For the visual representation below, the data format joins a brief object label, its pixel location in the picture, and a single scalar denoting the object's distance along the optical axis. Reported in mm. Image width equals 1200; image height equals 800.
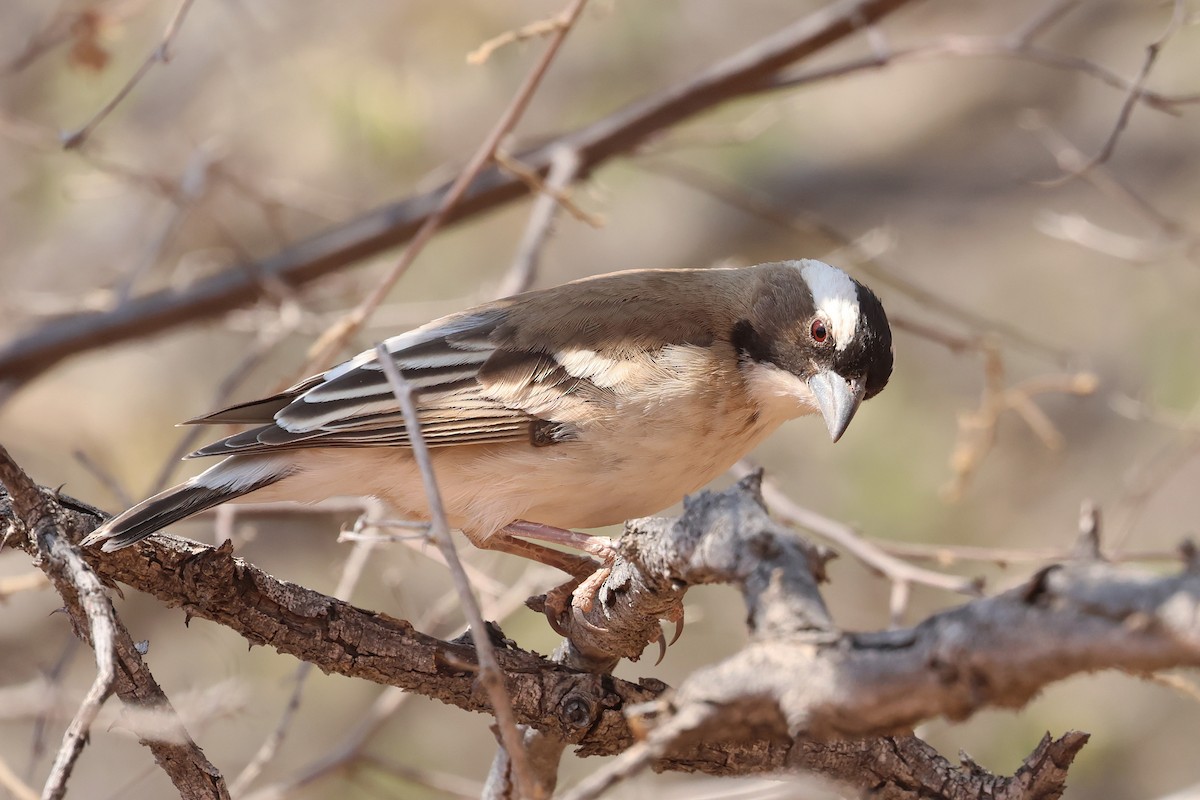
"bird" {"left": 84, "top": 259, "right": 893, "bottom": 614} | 6836
